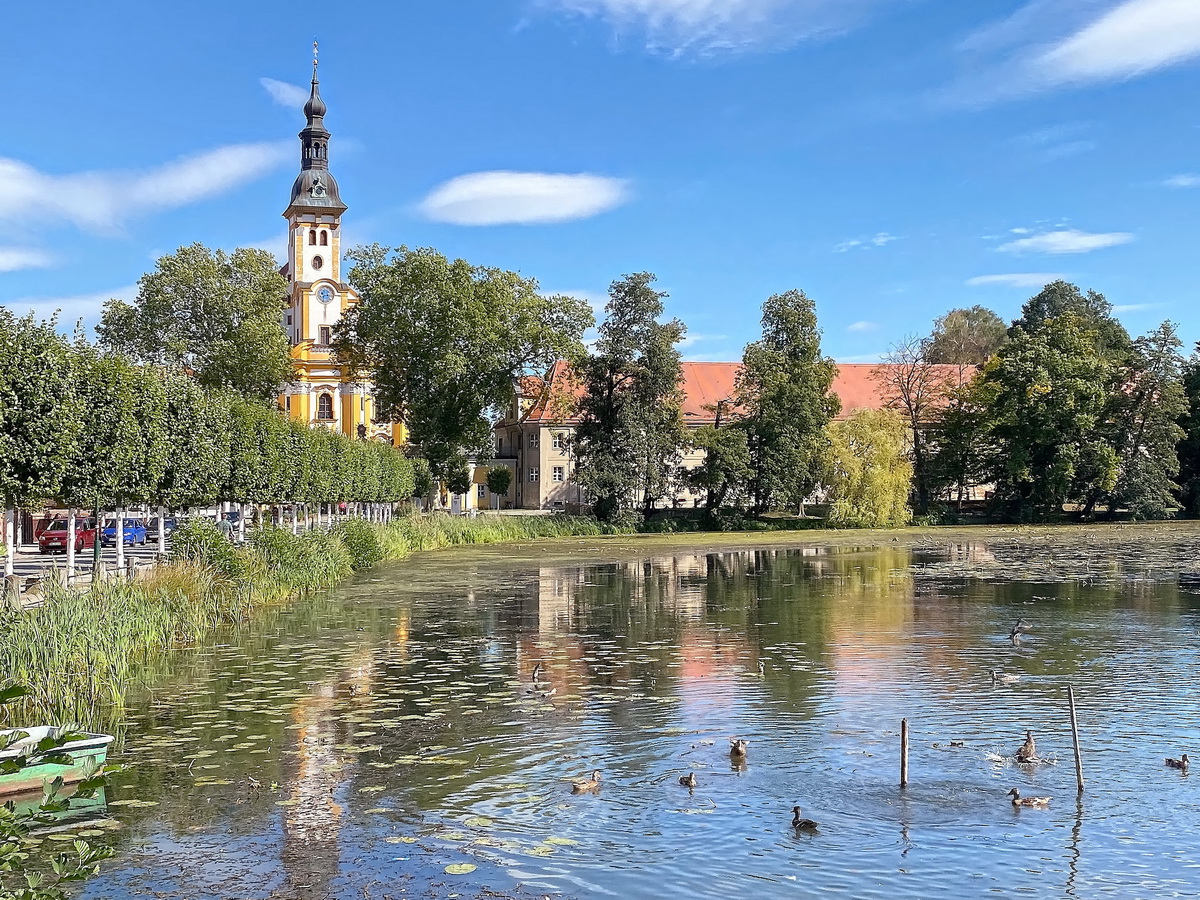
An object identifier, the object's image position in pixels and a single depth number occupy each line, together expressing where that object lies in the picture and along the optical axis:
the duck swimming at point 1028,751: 12.13
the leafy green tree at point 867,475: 70.75
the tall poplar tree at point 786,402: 71.88
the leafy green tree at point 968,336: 100.88
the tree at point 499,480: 89.75
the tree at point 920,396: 80.12
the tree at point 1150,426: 73.38
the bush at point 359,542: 39.53
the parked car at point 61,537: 42.09
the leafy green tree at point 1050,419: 73.25
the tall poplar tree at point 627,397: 68.06
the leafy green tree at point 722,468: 70.88
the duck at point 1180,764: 11.81
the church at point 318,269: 94.75
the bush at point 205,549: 26.62
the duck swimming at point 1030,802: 10.70
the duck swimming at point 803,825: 10.16
